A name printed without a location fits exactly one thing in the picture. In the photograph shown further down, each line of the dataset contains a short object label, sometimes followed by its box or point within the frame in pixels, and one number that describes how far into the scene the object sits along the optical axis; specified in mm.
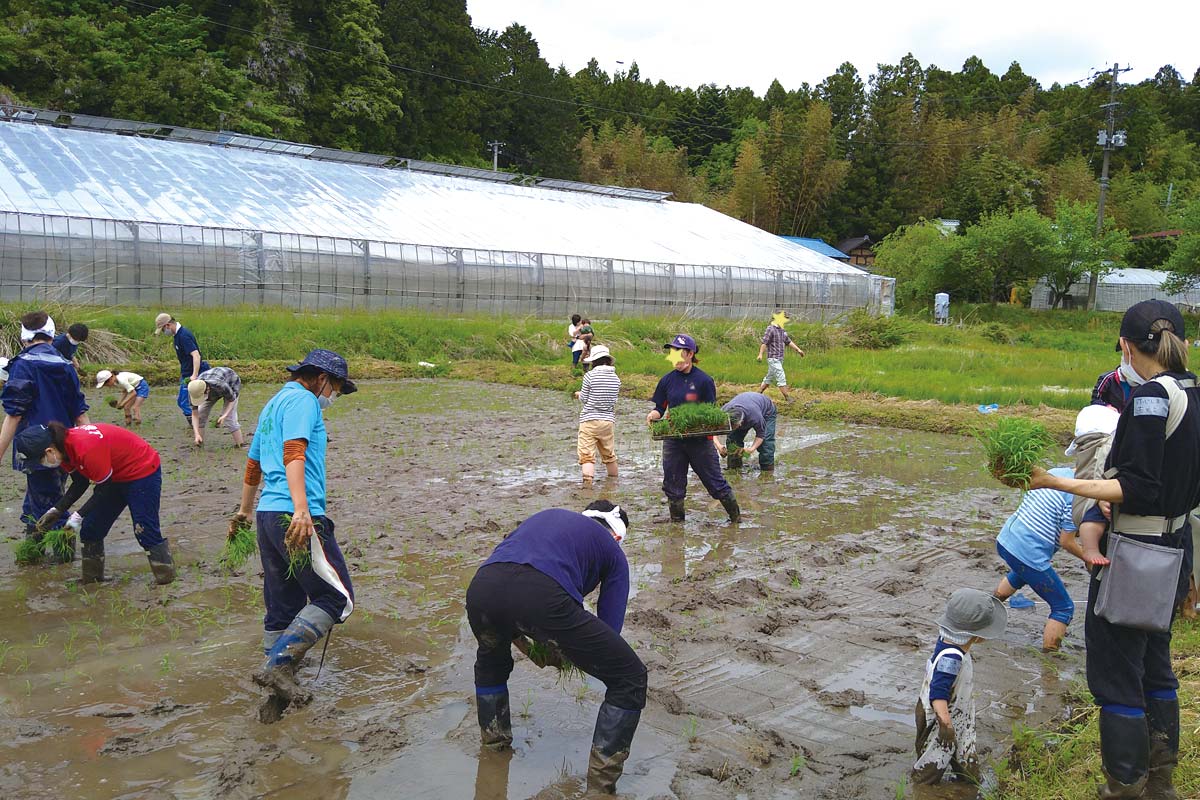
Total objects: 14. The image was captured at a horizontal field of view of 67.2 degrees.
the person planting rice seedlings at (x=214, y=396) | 11500
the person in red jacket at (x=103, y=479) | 6129
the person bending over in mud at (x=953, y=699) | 4074
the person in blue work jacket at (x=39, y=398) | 6859
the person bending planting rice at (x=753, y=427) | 10375
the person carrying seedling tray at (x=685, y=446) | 8445
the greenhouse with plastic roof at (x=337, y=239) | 20766
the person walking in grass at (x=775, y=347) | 15977
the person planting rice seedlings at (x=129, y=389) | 11922
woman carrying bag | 3572
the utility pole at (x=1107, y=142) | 40625
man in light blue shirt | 4617
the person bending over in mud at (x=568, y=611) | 3801
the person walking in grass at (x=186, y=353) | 11742
